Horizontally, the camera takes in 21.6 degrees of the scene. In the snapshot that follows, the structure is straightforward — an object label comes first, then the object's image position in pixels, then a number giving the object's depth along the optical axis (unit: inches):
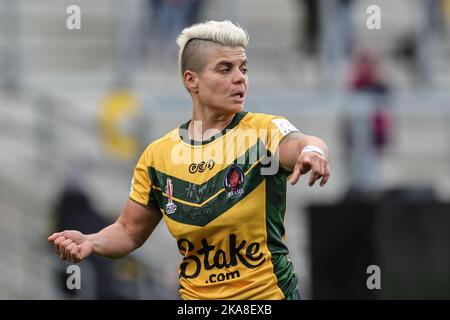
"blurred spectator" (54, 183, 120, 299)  486.3
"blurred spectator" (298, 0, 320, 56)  652.1
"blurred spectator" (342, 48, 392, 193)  589.0
